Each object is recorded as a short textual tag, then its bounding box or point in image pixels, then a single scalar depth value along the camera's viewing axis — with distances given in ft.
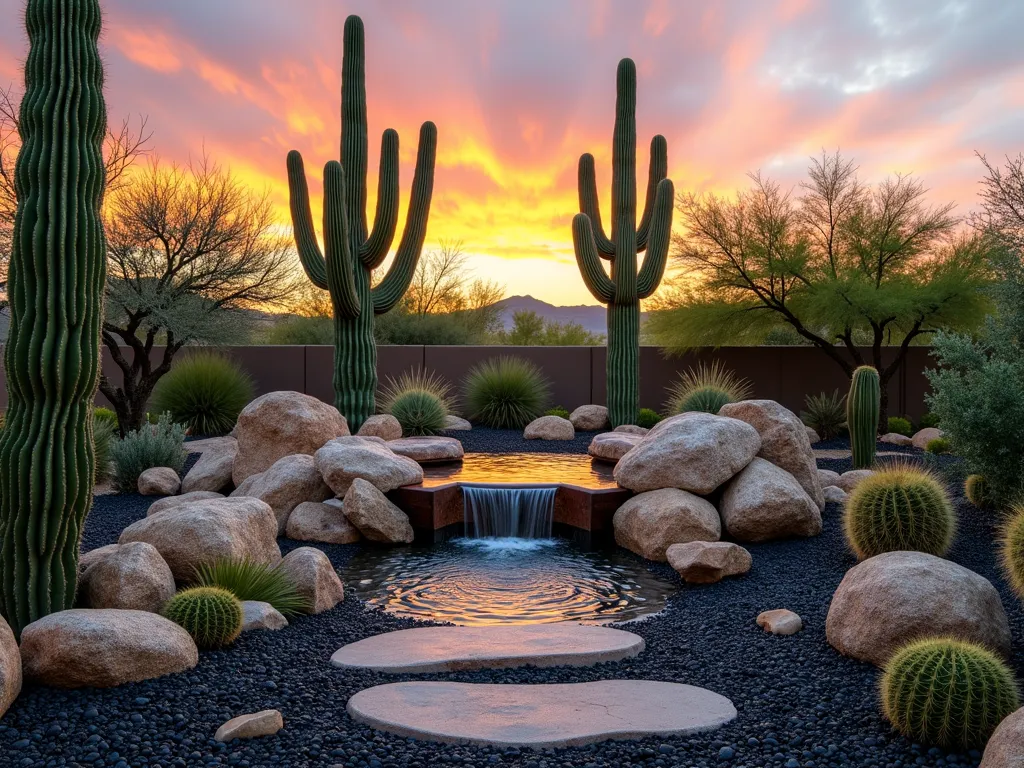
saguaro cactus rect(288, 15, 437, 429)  43.86
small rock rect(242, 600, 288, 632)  16.92
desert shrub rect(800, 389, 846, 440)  53.42
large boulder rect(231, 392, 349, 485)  32.50
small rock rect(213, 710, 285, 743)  11.83
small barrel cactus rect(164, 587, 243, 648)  15.64
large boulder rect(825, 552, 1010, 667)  14.71
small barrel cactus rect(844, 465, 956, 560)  21.26
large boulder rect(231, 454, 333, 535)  27.99
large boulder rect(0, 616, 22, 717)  12.39
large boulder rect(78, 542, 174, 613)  16.25
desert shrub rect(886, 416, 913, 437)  54.03
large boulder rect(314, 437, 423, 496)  27.91
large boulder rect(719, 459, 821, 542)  25.32
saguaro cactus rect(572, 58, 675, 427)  49.20
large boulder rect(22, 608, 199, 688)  13.44
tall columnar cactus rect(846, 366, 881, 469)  36.52
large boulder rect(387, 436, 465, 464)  35.76
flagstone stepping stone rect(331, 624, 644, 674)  15.15
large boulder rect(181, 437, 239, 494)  32.63
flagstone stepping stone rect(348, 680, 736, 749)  11.90
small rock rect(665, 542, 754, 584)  21.70
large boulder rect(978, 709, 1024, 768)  9.83
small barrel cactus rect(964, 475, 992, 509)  27.96
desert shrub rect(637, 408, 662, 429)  52.54
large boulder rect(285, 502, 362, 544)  26.32
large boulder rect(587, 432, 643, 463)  36.24
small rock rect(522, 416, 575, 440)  47.75
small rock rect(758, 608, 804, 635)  17.30
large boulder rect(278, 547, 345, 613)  18.95
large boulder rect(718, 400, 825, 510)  28.32
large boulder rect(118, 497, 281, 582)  18.98
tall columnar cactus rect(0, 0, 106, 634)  15.02
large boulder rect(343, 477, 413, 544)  26.23
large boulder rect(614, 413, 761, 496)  26.30
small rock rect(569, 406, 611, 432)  52.01
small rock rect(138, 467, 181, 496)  32.53
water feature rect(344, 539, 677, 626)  19.99
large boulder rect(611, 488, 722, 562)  24.66
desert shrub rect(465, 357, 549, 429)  54.13
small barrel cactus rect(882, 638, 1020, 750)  11.65
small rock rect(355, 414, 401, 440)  41.47
